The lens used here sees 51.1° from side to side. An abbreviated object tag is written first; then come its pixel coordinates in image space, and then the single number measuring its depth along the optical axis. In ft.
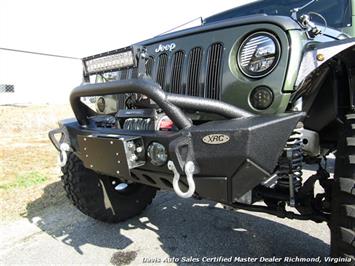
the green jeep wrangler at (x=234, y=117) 6.72
